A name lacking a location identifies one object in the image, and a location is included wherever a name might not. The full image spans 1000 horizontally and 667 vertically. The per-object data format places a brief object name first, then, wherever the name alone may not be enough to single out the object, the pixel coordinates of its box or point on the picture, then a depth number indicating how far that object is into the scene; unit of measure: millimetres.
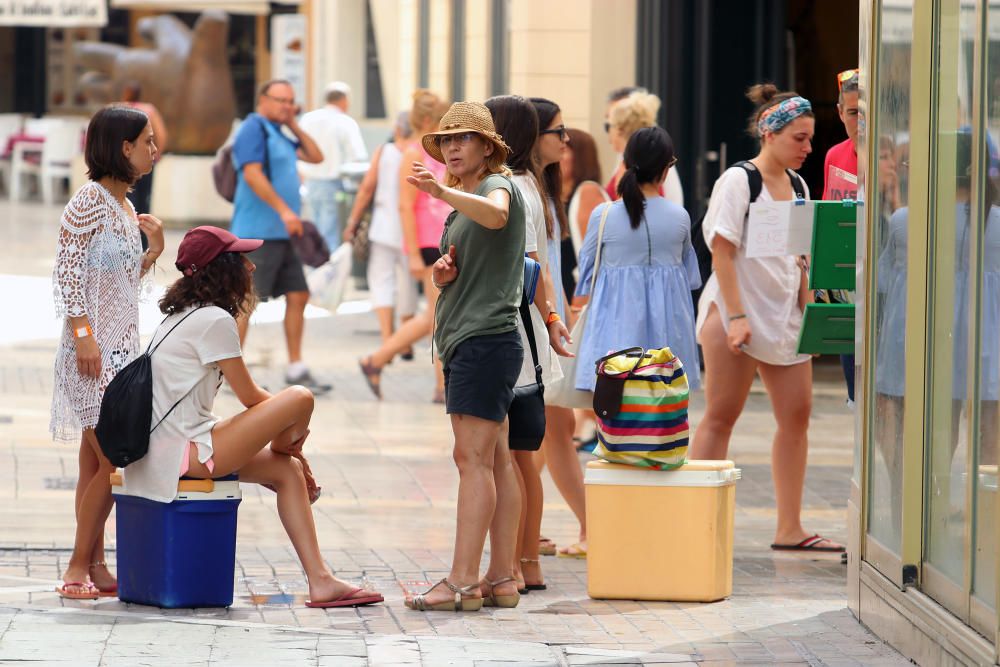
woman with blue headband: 16469
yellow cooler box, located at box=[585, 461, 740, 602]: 14164
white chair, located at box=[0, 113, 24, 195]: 72825
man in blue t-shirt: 25641
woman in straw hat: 13461
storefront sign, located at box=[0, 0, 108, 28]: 61094
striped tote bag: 14133
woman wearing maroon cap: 13445
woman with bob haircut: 14156
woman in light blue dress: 15953
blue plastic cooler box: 13445
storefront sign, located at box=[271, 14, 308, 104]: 59969
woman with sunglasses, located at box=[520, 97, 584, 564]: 15687
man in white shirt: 38531
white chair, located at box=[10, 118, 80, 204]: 66937
